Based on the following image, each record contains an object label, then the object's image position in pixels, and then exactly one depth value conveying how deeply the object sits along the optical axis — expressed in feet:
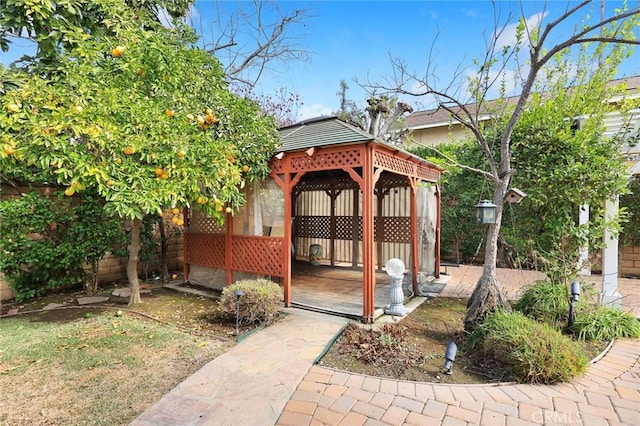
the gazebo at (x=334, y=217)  14.70
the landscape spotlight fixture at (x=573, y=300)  12.37
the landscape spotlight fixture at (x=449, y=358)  9.88
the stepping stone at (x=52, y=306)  16.36
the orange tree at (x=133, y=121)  10.52
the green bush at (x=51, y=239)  15.81
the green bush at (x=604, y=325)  12.37
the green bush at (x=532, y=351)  9.32
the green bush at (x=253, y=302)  13.98
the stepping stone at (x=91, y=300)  17.35
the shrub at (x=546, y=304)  13.38
